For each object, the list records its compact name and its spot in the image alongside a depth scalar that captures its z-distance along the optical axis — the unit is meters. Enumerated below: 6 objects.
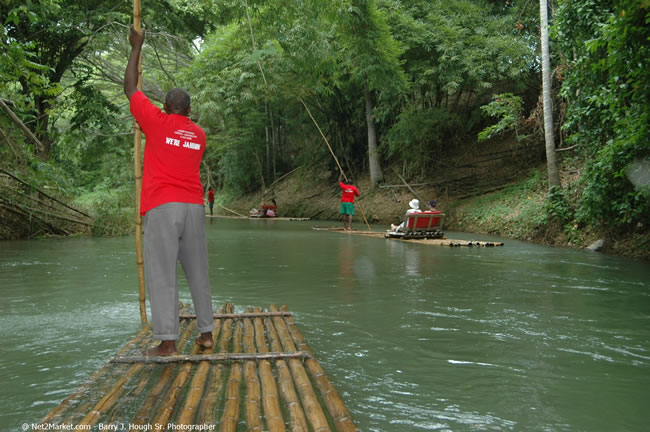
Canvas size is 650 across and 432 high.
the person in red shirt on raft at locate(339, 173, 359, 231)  16.86
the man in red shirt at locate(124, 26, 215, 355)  3.48
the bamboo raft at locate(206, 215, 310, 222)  23.73
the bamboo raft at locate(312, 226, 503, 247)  11.99
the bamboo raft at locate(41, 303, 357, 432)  2.54
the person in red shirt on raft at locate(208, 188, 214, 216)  28.90
